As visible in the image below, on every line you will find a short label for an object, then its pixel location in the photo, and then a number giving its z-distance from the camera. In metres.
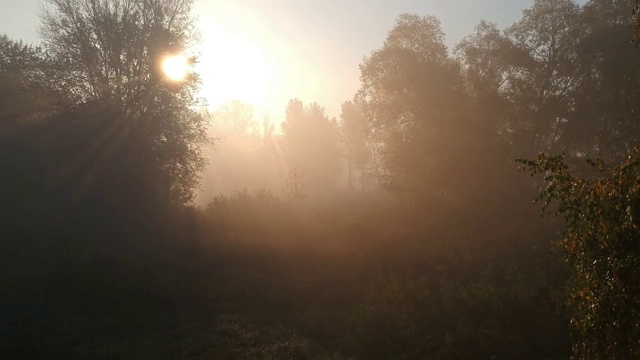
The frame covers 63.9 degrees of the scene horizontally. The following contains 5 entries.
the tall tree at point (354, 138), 74.31
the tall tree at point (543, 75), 32.25
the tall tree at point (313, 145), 76.38
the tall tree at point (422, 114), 32.06
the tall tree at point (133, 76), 29.78
